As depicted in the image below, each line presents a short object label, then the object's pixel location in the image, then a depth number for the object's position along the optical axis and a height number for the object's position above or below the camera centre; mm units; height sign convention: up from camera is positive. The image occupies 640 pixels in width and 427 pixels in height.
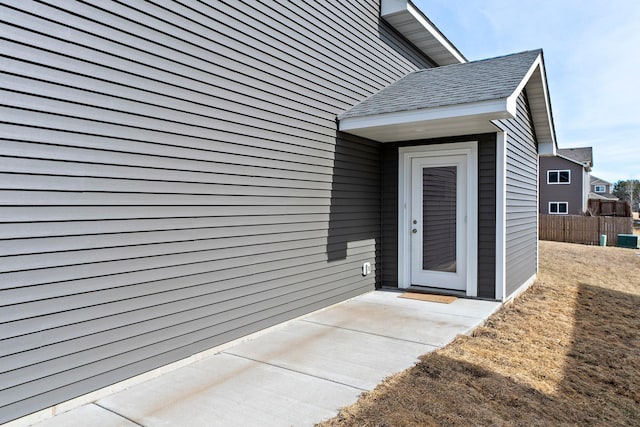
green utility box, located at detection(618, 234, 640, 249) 16625 -1230
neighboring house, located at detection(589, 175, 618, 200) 55409 +3469
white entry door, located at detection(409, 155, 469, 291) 5910 -148
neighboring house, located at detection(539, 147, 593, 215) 25344 +1617
